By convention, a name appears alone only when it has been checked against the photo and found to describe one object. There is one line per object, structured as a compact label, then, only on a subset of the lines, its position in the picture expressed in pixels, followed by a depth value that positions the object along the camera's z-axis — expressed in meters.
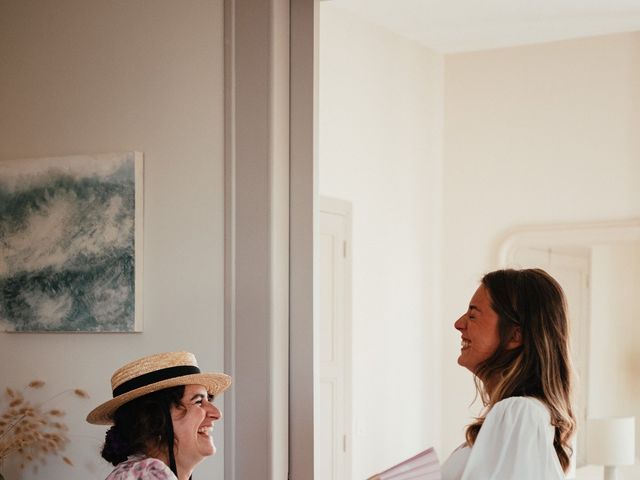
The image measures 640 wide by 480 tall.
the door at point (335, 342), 4.97
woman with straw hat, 2.16
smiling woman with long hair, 2.03
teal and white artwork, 2.98
